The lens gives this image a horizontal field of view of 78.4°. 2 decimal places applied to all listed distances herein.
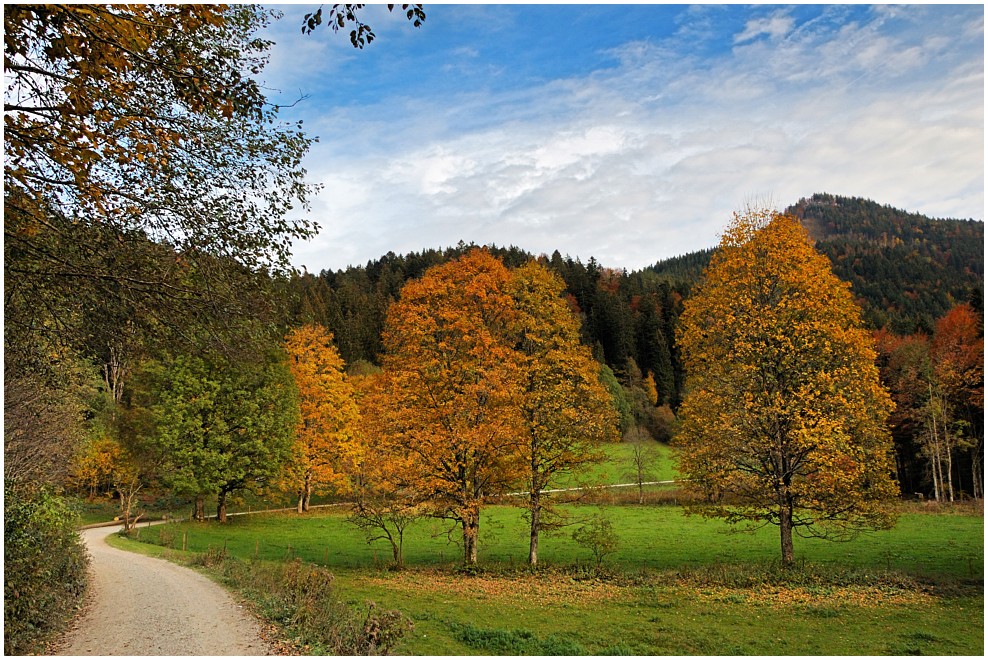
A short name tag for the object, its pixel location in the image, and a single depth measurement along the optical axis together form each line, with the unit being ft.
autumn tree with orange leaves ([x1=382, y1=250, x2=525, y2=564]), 59.62
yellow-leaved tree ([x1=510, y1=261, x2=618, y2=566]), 62.13
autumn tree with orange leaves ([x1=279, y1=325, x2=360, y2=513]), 114.62
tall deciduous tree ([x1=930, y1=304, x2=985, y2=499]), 125.18
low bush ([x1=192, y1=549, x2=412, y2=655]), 32.35
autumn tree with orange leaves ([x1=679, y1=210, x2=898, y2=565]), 53.11
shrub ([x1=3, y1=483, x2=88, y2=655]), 28.25
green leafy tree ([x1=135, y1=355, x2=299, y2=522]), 97.76
